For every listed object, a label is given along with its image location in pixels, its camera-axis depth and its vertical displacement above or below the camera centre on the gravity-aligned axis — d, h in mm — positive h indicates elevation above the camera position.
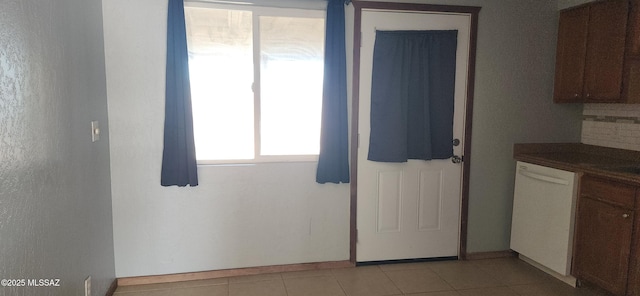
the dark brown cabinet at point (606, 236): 2355 -786
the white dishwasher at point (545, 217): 2719 -776
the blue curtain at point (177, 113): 2539 -15
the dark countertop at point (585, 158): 2463 -335
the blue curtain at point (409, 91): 2922 +176
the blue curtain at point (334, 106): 2758 +48
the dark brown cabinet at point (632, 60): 2553 +375
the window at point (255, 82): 2688 +218
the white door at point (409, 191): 2947 -635
